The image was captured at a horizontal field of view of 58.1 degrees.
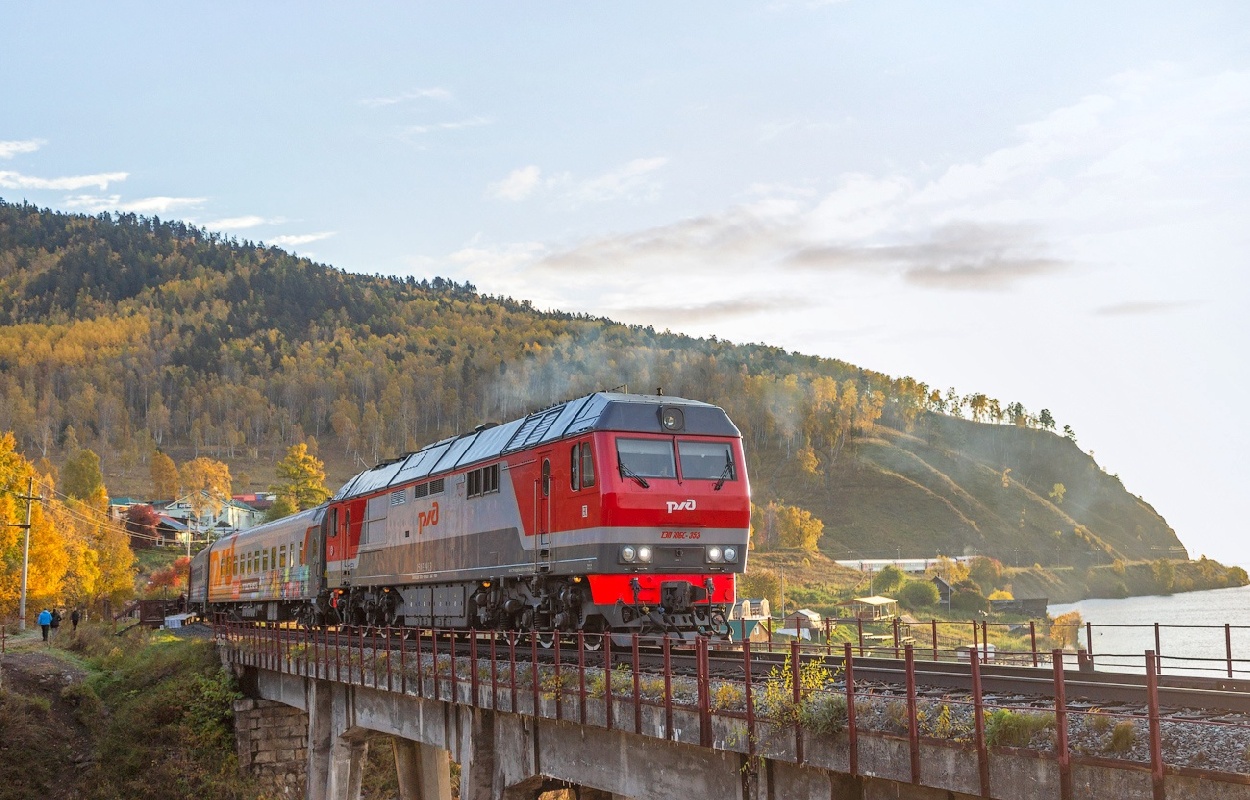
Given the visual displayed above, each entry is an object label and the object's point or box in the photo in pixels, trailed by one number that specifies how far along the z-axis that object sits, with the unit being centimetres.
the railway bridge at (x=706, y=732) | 903
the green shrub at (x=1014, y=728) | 930
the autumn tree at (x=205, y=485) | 14075
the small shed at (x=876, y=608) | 9916
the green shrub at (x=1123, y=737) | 888
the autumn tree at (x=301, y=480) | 11900
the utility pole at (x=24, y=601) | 5788
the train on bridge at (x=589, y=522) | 1966
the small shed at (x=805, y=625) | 6531
